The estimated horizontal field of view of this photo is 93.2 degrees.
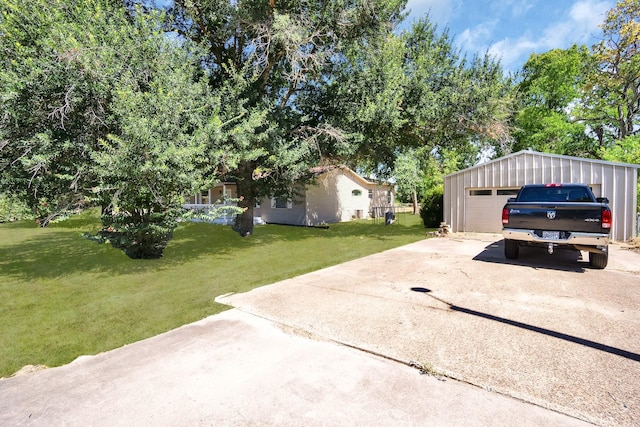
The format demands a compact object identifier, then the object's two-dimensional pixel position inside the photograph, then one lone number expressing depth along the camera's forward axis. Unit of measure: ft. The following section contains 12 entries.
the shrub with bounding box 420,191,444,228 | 51.52
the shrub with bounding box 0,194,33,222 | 22.90
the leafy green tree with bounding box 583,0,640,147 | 56.90
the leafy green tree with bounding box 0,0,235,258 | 20.58
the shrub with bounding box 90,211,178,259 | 24.52
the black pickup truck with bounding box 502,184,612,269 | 19.92
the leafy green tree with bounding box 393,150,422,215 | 81.68
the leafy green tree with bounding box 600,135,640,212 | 51.30
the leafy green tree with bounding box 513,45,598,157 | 71.05
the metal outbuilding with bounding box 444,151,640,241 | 33.12
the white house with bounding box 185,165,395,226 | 60.34
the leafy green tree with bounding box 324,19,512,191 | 35.65
